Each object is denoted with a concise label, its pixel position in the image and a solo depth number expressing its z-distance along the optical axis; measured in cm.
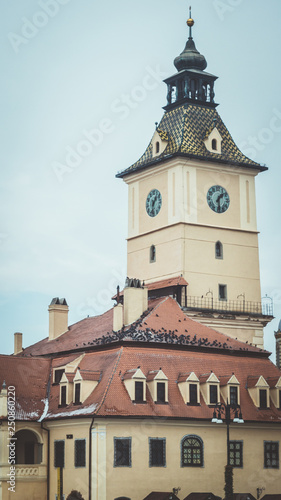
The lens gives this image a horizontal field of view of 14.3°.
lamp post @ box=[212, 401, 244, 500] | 6153
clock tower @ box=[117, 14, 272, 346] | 8531
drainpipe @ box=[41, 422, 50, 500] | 7281
